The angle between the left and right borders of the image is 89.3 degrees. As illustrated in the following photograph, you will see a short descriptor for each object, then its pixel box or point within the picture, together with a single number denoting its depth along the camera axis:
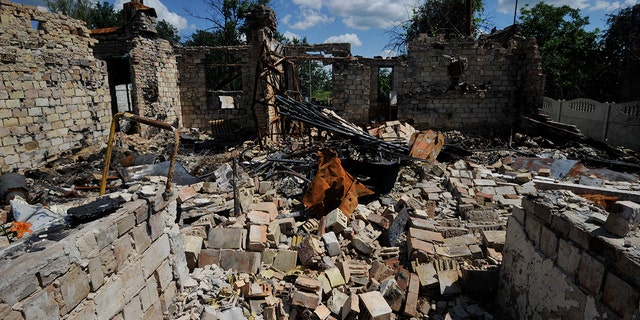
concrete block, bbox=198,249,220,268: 4.18
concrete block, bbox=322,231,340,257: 4.64
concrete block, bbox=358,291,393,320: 3.40
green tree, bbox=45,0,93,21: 27.06
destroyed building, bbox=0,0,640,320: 2.57
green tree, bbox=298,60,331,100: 32.91
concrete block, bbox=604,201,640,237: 2.24
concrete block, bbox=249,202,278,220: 5.45
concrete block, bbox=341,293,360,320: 3.56
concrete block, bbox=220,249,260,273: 4.19
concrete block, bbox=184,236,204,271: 4.10
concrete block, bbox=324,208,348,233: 5.06
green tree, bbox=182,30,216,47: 26.16
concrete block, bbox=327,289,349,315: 3.73
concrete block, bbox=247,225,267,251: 4.42
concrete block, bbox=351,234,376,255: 4.71
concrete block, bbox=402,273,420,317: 3.75
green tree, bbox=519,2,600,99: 18.64
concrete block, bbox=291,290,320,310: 3.64
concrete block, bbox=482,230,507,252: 4.60
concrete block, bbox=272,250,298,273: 4.35
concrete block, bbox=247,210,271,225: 5.00
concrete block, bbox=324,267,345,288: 4.06
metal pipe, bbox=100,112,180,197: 3.08
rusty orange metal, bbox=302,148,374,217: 5.70
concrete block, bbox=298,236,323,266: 4.40
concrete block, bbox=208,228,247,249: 4.38
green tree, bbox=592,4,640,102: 14.94
